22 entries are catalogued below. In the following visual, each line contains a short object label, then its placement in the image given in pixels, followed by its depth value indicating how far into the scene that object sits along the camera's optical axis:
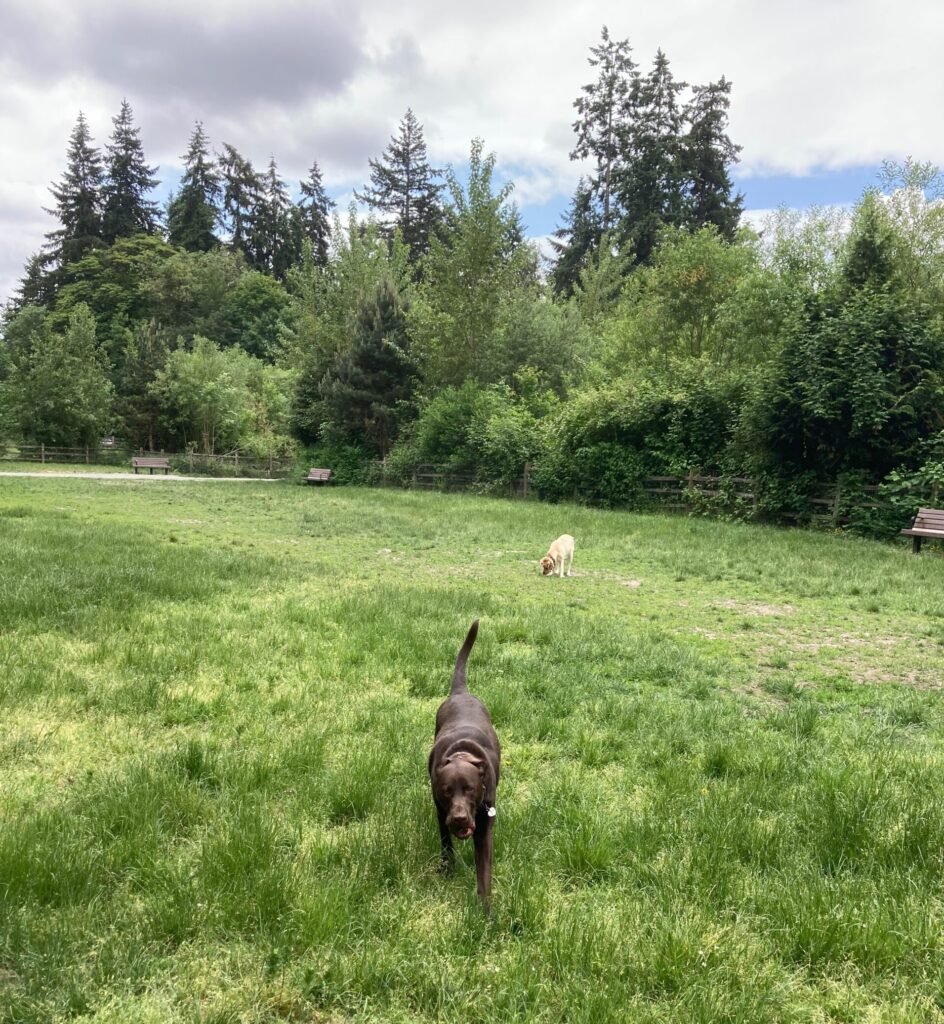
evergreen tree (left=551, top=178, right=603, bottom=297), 47.34
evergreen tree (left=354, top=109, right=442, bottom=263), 54.88
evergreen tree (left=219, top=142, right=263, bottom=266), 67.88
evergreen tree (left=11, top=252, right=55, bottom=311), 62.75
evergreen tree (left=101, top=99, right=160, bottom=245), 64.44
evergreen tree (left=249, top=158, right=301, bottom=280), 67.44
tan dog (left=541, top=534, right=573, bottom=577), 10.20
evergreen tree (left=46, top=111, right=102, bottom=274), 62.94
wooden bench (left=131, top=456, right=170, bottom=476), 35.62
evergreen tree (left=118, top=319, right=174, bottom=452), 42.53
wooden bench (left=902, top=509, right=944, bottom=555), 12.16
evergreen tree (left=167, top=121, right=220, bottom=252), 65.38
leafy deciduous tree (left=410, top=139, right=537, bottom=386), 29.58
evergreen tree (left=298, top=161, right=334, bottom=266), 68.44
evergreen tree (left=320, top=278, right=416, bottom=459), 30.12
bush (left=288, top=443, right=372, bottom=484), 30.61
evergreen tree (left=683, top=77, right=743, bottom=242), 42.78
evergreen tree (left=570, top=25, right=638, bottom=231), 46.28
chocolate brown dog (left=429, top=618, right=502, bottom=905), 2.44
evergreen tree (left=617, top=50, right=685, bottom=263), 42.91
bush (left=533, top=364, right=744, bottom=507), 18.58
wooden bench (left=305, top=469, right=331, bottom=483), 30.13
